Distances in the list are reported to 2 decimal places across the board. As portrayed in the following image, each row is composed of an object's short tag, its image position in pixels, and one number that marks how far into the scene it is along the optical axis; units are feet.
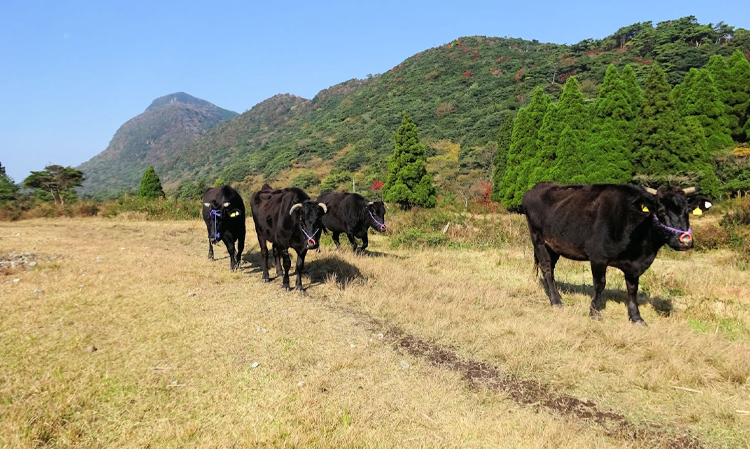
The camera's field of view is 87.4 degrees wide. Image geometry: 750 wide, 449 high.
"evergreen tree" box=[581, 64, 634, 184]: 68.44
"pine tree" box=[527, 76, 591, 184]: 72.64
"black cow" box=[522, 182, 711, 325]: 17.57
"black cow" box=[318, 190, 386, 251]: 38.83
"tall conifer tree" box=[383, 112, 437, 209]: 86.99
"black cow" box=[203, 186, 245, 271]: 32.42
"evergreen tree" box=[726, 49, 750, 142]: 72.38
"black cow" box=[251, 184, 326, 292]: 24.64
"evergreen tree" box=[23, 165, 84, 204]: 84.53
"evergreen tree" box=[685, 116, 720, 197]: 63.72
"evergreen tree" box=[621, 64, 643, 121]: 72.69
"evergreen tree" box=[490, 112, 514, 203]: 97.14
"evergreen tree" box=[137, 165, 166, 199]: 103.76
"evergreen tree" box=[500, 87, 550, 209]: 84.79
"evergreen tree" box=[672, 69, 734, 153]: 70.38
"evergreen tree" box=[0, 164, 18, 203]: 75.39
